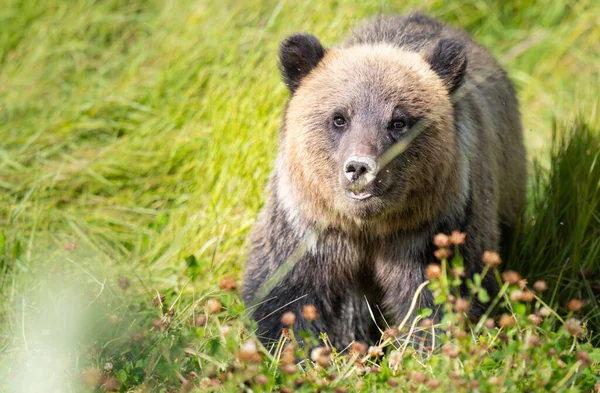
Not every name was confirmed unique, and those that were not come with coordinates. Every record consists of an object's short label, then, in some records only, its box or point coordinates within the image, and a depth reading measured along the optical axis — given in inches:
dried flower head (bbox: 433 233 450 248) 313.4
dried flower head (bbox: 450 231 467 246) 322.1
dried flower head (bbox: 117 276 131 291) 376.8
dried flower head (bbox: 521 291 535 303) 296.0
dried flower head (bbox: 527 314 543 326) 310.5
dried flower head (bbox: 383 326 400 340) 347.3
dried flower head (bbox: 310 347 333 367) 298.0
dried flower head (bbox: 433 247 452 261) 308.7
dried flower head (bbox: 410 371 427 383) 305.0
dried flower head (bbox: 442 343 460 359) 291.6
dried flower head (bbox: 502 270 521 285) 299.3
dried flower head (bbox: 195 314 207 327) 331.3
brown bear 376.8
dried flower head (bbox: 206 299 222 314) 324.8
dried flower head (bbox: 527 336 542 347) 289.6
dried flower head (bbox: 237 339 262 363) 287.0
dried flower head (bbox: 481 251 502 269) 302.5
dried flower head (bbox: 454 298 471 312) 295.4
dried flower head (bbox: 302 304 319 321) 300.5
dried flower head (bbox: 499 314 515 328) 287.9
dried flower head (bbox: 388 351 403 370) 330.0
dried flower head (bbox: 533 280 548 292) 308.7
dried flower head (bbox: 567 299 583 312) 303.6
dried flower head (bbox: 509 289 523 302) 291.4
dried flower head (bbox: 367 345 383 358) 339.0
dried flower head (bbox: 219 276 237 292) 332.5
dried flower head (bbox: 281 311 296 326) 307.1
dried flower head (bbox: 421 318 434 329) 320.2
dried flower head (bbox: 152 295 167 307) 388.2
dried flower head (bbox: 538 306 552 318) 302.8
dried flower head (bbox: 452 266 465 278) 297.3
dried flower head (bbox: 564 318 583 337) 297.1
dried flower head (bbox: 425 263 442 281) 301.9
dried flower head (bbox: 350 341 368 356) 313.3
